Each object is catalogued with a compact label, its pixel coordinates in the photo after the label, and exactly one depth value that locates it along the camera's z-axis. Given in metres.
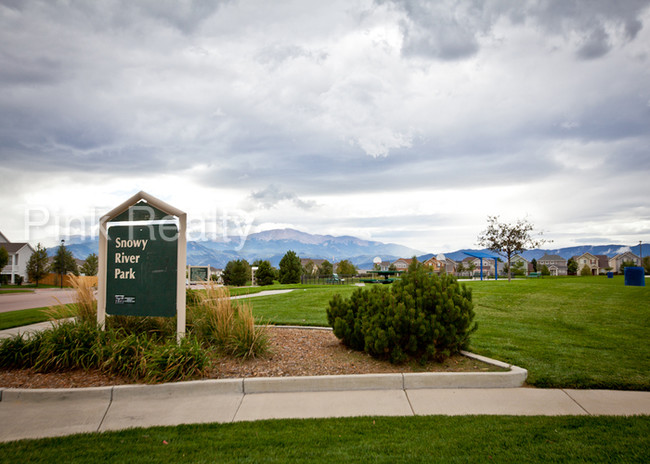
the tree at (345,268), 86.76
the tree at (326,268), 82.00
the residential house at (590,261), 105.44
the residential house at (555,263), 108.81
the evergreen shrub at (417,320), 6.33
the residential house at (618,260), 108.12
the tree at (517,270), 72.44
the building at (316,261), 106.69
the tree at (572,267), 83.12
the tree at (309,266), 83.05
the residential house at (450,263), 117.94
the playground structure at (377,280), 30.98
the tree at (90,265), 51.56
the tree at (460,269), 94.14
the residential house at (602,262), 105.15
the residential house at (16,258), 59.78
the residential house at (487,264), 113.27
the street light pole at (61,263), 50.00
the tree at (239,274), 46.03
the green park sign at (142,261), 7.01
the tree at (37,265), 49.38
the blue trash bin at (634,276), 26.06
